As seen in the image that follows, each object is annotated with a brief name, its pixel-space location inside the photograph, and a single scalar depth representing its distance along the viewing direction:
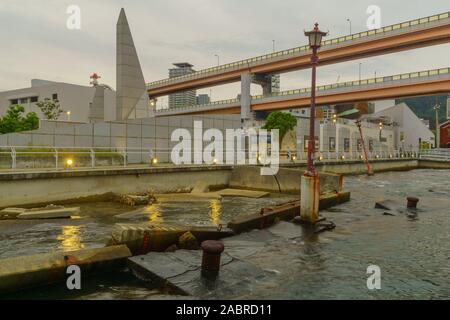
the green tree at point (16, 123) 48.59
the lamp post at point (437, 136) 80.95
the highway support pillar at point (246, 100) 76.62
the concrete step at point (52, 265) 6.50
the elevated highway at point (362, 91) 51.28
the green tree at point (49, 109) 65.75
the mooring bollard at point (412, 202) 16.99
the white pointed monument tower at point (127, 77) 31.17
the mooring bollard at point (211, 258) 7.34
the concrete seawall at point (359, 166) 34.58
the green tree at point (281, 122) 52.06
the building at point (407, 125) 88.44
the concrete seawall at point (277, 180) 19.91
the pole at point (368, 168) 39.57
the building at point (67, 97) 76.44
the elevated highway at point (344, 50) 53.03
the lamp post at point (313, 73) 11.92
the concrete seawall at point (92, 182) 14.17
